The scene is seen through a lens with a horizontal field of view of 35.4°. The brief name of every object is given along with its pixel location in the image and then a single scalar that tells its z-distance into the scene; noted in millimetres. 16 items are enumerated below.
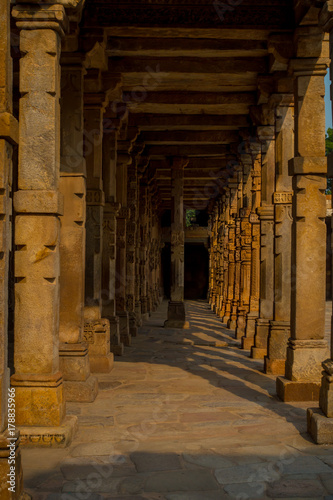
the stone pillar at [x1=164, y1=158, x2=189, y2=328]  14992
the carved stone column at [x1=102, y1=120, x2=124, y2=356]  9594
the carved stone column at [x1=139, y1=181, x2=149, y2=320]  17078
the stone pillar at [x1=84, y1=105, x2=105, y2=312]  7992
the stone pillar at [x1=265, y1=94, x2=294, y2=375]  8188
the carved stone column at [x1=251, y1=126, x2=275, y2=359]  9688
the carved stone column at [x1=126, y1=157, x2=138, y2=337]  13438
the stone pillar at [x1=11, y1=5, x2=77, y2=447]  4727
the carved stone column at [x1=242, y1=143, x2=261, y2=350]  11316
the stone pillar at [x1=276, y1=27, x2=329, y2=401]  6344
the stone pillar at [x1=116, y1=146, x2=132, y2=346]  11375
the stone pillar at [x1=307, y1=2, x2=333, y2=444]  4766
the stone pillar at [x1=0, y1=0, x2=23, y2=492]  3414
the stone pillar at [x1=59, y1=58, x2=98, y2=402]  6543
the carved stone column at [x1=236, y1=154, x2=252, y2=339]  13188
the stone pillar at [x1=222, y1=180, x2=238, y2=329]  15523
